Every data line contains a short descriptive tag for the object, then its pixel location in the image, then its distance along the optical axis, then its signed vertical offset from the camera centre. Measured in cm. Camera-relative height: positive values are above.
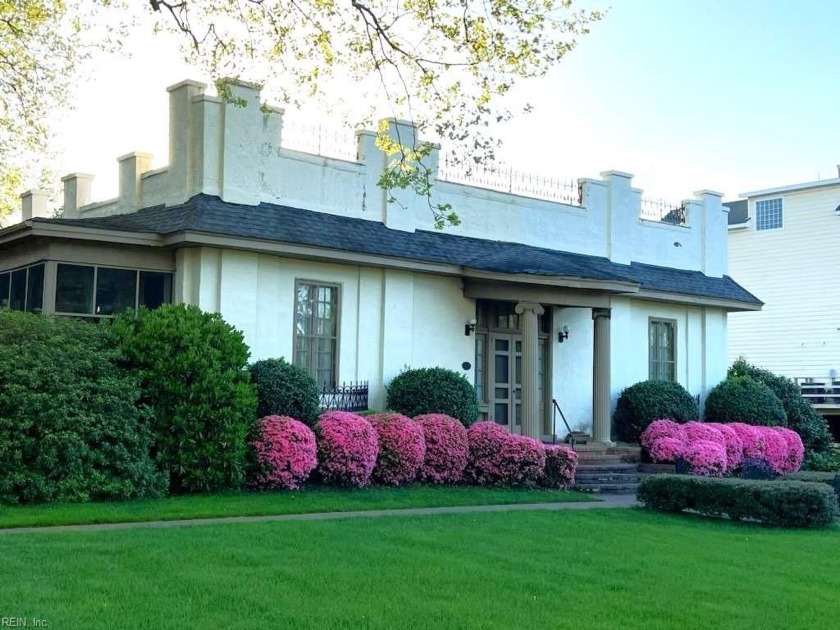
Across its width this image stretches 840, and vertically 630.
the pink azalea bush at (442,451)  1661 -81
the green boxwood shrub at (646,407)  2191 -6
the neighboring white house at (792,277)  3416 +438
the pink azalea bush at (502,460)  1711 -97
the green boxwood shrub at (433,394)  1816 +11
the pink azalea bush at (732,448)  2116 -88
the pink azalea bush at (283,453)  1459 -78
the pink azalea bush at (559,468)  1752 -111
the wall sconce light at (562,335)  2173 +141
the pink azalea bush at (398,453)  1603 -83
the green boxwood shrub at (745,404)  2348 +3
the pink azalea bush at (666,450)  2041 -90
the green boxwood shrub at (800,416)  2481 -23
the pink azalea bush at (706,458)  1984 -103
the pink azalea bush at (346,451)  1540 -77
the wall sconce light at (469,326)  2008 +145
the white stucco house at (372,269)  1648 +231
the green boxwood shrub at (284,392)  1570 +10
